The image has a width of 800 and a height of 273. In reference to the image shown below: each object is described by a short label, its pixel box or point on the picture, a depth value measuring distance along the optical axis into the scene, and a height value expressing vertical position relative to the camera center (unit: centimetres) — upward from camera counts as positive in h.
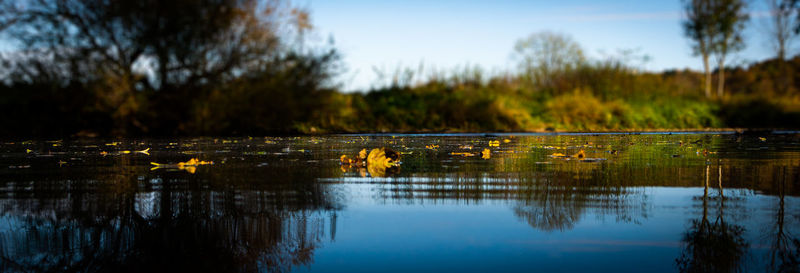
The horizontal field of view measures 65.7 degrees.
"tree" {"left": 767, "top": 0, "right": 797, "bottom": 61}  3098 +432
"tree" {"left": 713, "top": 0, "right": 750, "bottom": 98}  3084 +455
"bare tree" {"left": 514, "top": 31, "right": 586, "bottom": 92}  2578 +258
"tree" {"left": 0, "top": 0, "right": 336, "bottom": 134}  1545 +179
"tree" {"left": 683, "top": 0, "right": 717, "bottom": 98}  3114 +448
